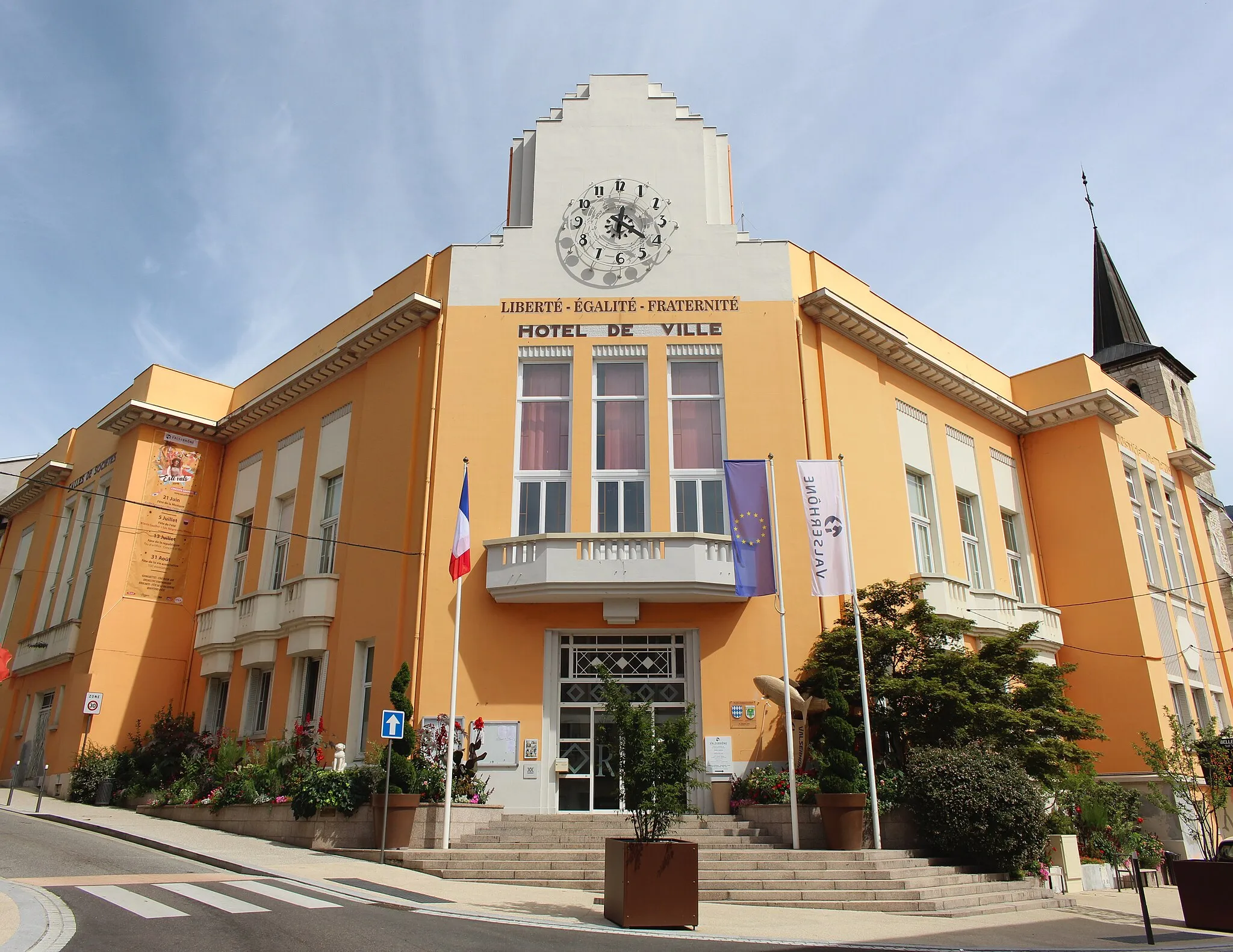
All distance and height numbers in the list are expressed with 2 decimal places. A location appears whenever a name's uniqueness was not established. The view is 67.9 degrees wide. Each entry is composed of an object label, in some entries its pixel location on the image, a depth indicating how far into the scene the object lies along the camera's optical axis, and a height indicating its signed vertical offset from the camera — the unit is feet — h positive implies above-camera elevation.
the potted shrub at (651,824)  33.99 -0.26
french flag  56.34 +15.37
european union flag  58.95 +17.88
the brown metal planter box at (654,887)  33.78 -2.47
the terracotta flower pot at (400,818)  50.01 -0.04
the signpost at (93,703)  73.97 +8.69
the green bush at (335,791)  52.95 +1.44
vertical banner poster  84.69 +26.30
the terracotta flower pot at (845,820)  48.80 -0.18
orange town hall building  59.57 +24.38
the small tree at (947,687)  54.65 +7.37
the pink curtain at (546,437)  65.00 +25.56
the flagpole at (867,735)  48.75 +4.12
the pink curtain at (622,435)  64.64 +25.60
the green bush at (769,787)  52.34 +1.64
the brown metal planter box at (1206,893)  38.75 -3.12
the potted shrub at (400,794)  50.03 +1.21
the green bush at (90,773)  74.64 +3.43
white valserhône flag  55.42 +16.71
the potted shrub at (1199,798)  39.06 +1.09
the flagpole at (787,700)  49.47 +6.31
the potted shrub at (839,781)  48.91 +1.81
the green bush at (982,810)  48.21 +0.32
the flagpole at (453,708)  49.06 +5.99
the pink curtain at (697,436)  64.39 +25.39
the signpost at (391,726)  49.78 +4.67
